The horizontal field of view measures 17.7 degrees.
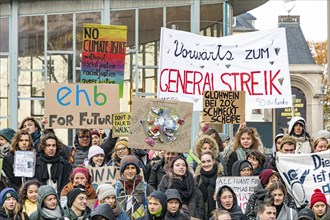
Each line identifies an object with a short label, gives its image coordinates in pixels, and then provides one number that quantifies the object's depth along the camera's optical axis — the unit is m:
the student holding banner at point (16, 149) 13.27
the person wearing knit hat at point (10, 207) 11.81
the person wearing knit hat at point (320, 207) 12.11
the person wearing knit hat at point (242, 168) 13.03
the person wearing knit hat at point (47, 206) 11.56
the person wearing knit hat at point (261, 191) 12.44
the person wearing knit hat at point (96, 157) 13.55
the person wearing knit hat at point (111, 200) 11.84
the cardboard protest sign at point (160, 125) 13.53
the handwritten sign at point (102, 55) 15.74
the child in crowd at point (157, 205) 11.80
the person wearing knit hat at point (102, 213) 11.34
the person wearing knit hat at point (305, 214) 11.85
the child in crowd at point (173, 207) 11.91
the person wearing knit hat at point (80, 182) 12.62
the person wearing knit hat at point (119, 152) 13.78
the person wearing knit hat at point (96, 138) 14.89
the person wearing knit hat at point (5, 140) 13.85
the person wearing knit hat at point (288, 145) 13.59
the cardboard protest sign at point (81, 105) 14.33
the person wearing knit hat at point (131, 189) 12.60
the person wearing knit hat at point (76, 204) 11.75
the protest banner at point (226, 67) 15.75
